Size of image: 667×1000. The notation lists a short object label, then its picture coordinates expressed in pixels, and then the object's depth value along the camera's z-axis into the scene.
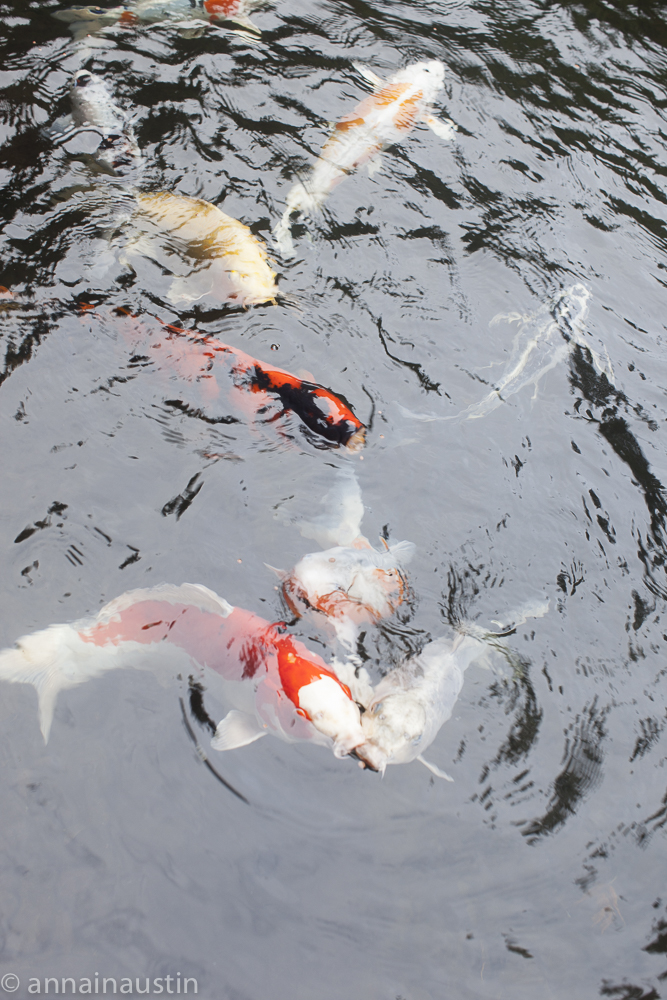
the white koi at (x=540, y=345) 5.03
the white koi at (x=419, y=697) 3.66
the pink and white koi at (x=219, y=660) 3.64
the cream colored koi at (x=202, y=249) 5.31
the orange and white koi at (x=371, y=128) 6.00
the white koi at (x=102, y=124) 6.00
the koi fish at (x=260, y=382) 4.69
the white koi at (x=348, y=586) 4.09
